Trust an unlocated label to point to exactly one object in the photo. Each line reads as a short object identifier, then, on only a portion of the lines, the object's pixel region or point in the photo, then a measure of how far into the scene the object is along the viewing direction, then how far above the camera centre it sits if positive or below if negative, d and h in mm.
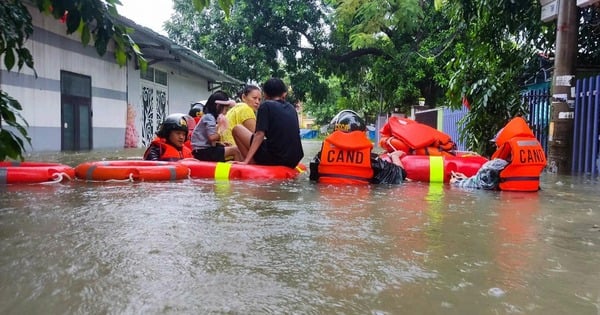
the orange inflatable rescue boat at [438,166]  5895 -309
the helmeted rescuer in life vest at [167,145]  6449 -170
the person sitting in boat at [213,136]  6693 -37
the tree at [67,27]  2613 +574
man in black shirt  5891 +30
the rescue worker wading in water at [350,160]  5477 -252
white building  10945 +1054
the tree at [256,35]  19453 +4059
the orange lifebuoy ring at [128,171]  5422 -441
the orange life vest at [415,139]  6523 +7
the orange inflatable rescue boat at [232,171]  5863 -430
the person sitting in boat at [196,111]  8448 +383
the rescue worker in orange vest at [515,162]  5004 -197
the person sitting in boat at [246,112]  6555 +306
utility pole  6855 +790
